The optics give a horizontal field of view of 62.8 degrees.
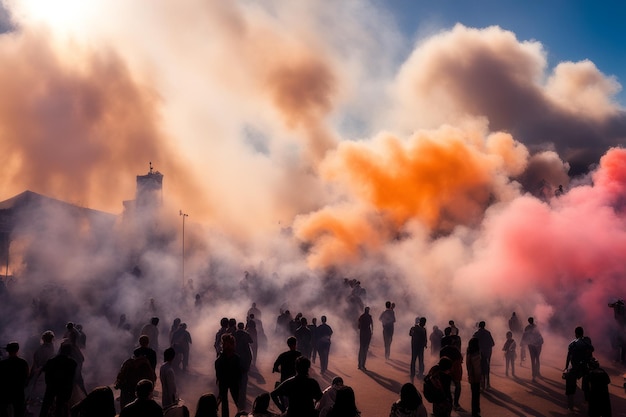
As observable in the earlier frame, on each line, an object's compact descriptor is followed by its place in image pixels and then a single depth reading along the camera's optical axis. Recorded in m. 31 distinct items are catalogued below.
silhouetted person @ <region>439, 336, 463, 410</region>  8.49
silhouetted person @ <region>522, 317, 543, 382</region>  12.65
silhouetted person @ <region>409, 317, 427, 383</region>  12.22
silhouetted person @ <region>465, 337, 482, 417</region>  9.00
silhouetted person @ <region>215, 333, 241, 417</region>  7.58
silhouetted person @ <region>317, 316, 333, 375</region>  13.31
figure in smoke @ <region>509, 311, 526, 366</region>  15.36
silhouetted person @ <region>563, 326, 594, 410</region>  9.39
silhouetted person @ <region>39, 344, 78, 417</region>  7.41
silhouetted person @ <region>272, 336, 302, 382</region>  7.62
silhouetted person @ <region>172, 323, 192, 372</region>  13.17
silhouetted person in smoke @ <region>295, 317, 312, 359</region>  12.84
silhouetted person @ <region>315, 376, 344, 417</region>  5.95
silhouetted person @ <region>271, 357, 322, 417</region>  5.83
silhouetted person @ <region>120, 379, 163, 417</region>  5.08
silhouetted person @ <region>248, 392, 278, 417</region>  5.59
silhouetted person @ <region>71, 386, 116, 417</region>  5.24
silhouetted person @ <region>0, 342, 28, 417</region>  7.20
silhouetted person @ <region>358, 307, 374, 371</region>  13.76
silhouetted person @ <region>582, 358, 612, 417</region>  7.75
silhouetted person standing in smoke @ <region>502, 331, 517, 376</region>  12.95
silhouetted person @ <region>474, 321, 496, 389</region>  11.05
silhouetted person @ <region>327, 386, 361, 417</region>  5.59
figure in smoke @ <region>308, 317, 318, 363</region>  13.70
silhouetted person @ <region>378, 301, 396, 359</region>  14.99
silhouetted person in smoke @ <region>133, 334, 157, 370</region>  7.83
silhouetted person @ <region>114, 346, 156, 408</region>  7.50
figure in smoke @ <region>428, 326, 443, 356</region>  14.30
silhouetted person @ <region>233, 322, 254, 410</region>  9.74
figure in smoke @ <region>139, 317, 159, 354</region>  12.00
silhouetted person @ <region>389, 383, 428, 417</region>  5.51
